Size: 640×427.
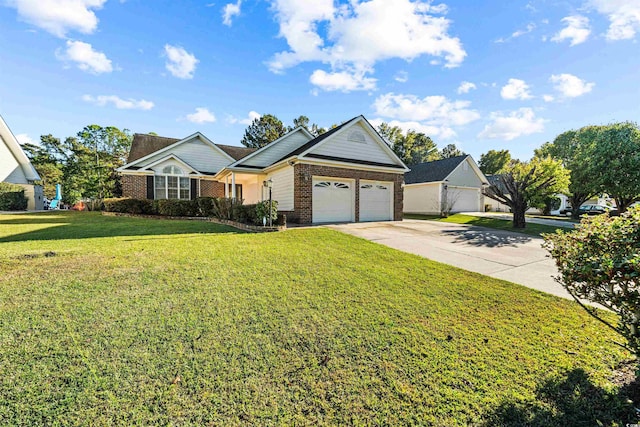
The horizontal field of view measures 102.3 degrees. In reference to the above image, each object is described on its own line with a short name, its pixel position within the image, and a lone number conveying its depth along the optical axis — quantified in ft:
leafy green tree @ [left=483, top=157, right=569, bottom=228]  45.97
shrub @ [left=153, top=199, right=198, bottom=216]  47.21
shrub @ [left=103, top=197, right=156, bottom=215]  49.75
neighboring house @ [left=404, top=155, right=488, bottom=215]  75.36
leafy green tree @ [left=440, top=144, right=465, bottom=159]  184.93
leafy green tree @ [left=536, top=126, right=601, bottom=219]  56.49
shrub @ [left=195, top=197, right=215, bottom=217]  47.02
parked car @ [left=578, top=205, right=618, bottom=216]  88.76
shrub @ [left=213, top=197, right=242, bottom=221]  39.65
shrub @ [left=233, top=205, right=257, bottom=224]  34.94
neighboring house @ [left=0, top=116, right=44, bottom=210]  67.41
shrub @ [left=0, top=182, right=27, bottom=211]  64.59
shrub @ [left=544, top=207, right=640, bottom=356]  7.35
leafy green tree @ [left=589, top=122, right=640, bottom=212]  50.72
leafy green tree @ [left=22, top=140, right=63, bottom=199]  117.80
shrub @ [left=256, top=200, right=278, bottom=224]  33.01
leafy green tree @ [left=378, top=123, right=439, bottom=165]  129.59
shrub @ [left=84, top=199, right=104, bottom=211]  67.24
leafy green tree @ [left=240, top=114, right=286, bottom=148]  130.00
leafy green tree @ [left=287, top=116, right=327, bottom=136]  138.62
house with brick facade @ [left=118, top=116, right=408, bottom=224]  44.47
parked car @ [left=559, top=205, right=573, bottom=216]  97.39
